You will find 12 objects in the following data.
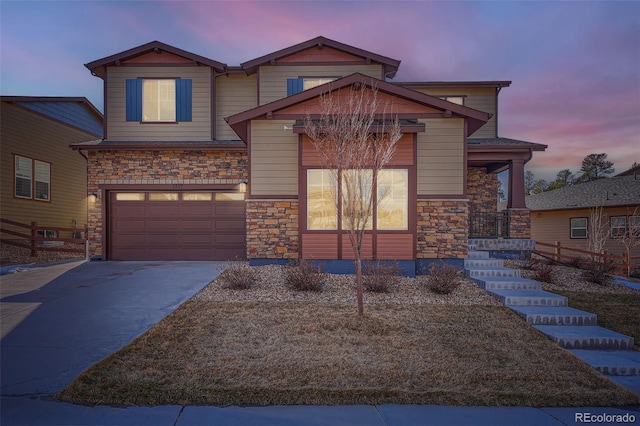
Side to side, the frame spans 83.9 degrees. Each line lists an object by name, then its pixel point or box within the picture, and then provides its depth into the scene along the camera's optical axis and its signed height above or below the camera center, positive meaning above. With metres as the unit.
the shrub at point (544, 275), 9.25 -1.52
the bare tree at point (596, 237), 14.43 -0.88
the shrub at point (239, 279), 7.59 -1.35
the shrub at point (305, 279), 7.59 -1.36
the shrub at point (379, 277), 7.67 -1.36
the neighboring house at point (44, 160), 13.94 +2.44
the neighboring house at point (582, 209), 18.12 +0.40
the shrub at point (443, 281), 7.66 -1.41
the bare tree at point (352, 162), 5.95 +0.95
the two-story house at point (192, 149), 12.34 +2.31
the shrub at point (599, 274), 9.70 -1.59
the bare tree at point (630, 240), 12.33 -0.92
